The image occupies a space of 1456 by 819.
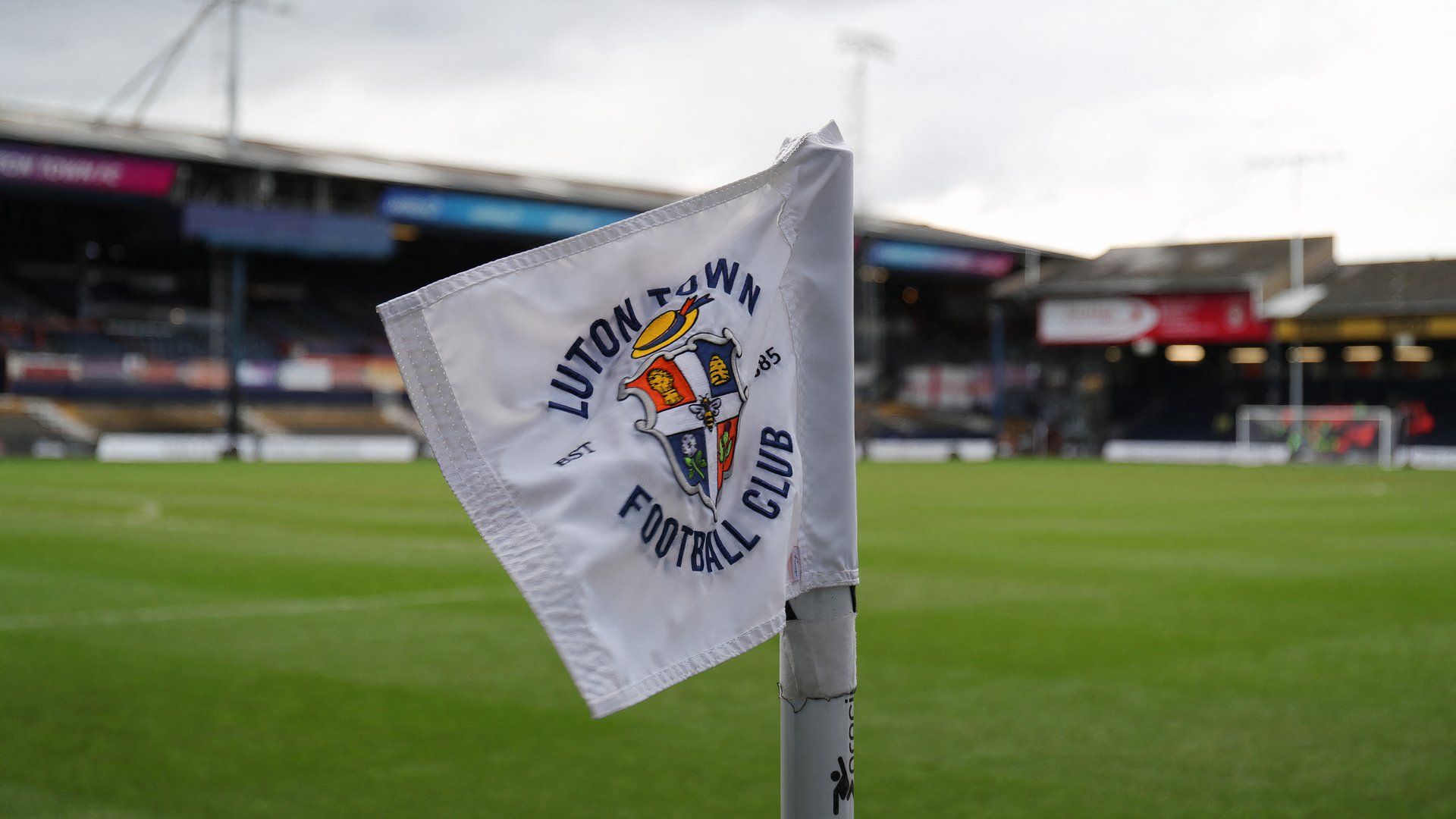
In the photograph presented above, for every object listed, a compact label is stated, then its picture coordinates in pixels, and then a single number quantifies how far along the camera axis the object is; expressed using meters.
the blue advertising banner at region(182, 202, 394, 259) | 42.47
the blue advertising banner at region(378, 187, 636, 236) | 45.84
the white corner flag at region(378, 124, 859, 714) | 2.02
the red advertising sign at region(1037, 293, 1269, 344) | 52.22
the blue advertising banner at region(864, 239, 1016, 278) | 55.88
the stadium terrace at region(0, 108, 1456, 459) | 43.38
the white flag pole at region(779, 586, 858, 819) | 2.35
